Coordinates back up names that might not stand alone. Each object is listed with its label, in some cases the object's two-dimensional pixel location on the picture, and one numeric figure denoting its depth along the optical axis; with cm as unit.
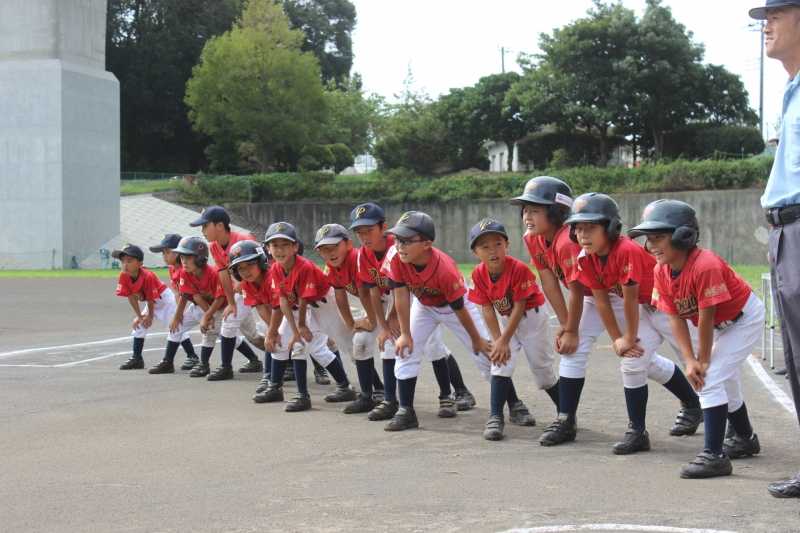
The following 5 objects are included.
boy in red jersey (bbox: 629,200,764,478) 582
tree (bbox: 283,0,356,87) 7231
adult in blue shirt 470
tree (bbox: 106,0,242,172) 6350
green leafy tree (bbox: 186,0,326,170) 5150
